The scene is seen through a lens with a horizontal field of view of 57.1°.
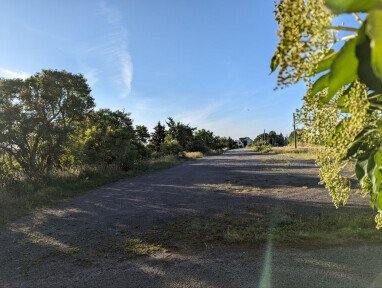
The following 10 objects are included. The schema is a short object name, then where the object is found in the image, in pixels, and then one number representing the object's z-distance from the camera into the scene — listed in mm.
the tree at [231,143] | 136188
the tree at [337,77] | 738
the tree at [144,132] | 40825
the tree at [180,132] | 59128
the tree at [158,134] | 58219
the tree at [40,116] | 14691
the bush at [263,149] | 55047
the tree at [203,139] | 67125
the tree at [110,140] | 19766
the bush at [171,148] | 45188
